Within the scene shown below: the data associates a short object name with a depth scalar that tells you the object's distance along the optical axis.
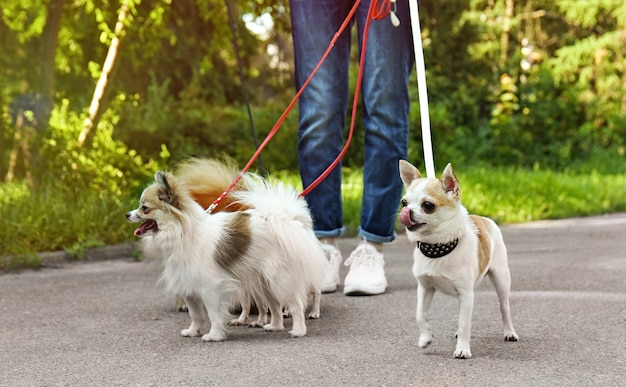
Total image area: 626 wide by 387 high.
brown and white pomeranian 3.63
